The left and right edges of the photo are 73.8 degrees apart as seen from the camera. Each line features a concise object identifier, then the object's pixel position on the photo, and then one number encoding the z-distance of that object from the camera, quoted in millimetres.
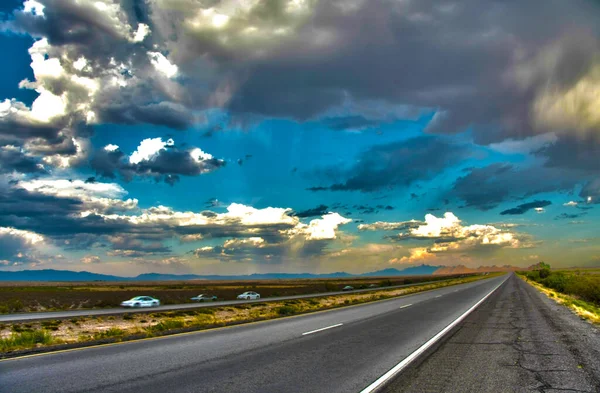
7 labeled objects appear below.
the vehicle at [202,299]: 51312
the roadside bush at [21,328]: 18372
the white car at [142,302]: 38812
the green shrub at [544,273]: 127688
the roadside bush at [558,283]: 56850
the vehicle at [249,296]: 55156
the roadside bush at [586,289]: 37875
